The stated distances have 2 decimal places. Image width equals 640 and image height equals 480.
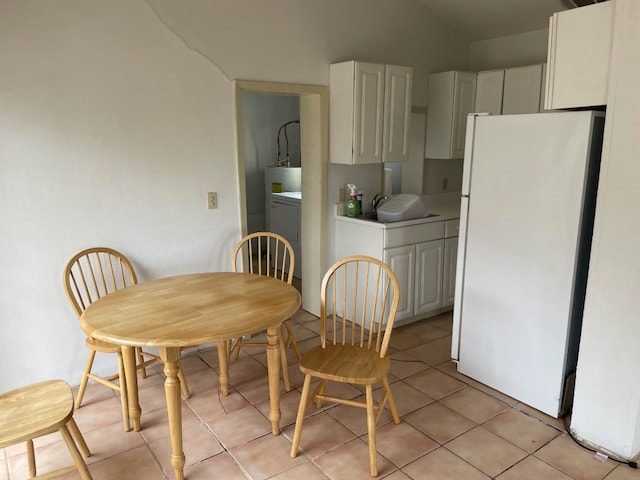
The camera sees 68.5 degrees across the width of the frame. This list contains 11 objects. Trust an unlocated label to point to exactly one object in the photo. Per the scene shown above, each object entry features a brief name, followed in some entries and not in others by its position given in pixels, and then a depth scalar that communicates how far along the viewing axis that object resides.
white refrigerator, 2.30
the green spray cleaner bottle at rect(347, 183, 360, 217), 3.79
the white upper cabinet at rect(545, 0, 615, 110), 2.09
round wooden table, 1.91
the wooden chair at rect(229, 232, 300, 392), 2.80
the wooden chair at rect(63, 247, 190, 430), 2.54
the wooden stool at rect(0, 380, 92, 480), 1.69
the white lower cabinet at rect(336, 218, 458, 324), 3.50
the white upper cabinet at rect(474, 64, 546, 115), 3.74
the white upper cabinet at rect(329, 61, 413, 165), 3.46
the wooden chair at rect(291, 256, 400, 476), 2.08
